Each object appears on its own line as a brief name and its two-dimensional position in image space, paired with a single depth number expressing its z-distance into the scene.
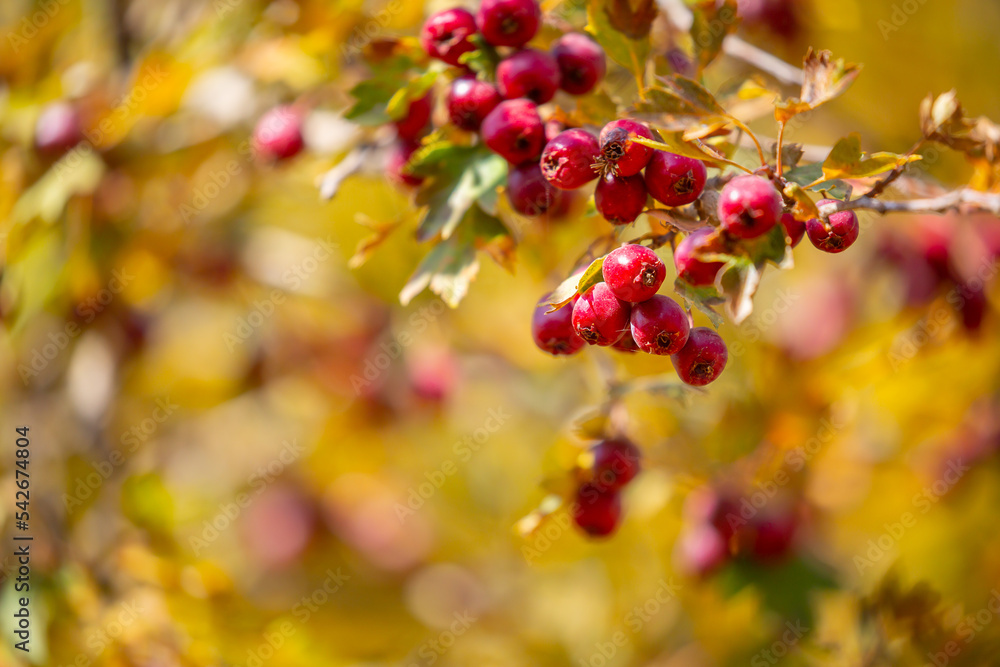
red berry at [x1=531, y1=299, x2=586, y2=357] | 0.63
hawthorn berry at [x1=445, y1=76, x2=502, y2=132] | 0.64
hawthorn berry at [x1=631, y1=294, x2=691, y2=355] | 0.60
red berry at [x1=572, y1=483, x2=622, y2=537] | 0.68
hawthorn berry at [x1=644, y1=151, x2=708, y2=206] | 0.60
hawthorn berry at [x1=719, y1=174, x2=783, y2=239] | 0.58
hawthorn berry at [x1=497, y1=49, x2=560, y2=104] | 0.63
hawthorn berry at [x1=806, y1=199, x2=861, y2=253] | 0.59
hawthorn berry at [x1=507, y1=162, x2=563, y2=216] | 0.63
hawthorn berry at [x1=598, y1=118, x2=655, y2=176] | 0.60
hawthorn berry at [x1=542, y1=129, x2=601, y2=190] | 0.61
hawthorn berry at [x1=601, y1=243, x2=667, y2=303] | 0.59
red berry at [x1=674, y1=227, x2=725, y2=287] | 0.59
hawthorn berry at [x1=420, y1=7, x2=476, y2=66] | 0.64
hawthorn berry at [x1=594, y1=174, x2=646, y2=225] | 0.61
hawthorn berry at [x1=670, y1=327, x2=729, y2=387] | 0.60
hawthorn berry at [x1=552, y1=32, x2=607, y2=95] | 0.64
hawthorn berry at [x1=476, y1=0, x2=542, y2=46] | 0.63
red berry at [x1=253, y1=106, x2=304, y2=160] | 0.71
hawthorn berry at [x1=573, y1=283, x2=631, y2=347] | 0.60
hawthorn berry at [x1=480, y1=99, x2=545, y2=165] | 0.63
